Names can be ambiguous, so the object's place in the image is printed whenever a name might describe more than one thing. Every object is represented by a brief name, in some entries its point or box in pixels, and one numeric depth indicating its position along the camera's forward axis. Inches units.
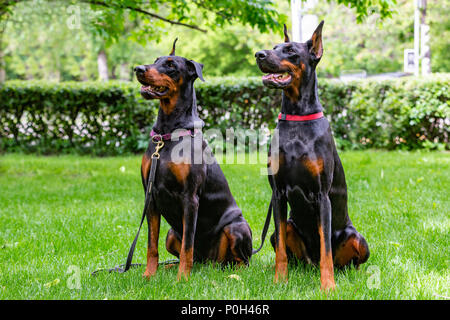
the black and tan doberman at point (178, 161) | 132.6
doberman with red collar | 122.0
